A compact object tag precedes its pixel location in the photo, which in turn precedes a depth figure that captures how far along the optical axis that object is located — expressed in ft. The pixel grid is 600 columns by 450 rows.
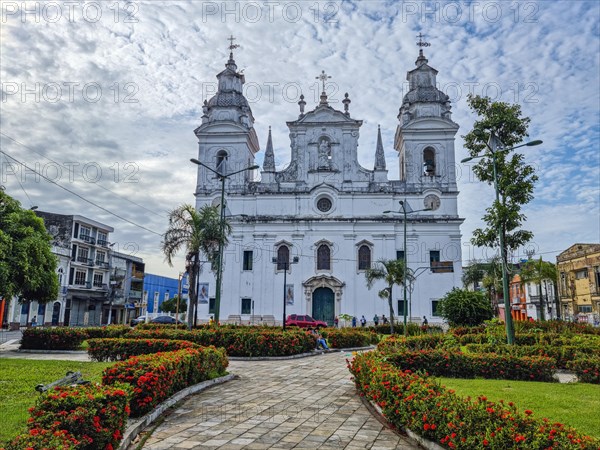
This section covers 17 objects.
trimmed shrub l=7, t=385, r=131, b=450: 15.66
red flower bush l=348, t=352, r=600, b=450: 15.49
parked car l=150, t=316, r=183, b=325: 108.88
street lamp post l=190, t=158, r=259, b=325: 61.77
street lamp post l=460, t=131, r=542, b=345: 47.24
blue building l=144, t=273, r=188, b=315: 208.44
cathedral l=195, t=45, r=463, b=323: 115.44
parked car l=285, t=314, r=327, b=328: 98.32
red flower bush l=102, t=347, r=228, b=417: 24.27
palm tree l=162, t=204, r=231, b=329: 71.37
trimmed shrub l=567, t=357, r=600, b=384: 35.78
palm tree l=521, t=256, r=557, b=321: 113.39
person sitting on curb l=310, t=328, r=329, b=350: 62.60
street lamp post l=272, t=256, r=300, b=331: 115.24
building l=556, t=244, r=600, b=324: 116.06
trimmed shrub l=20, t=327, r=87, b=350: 56.90
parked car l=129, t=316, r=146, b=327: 119.11
